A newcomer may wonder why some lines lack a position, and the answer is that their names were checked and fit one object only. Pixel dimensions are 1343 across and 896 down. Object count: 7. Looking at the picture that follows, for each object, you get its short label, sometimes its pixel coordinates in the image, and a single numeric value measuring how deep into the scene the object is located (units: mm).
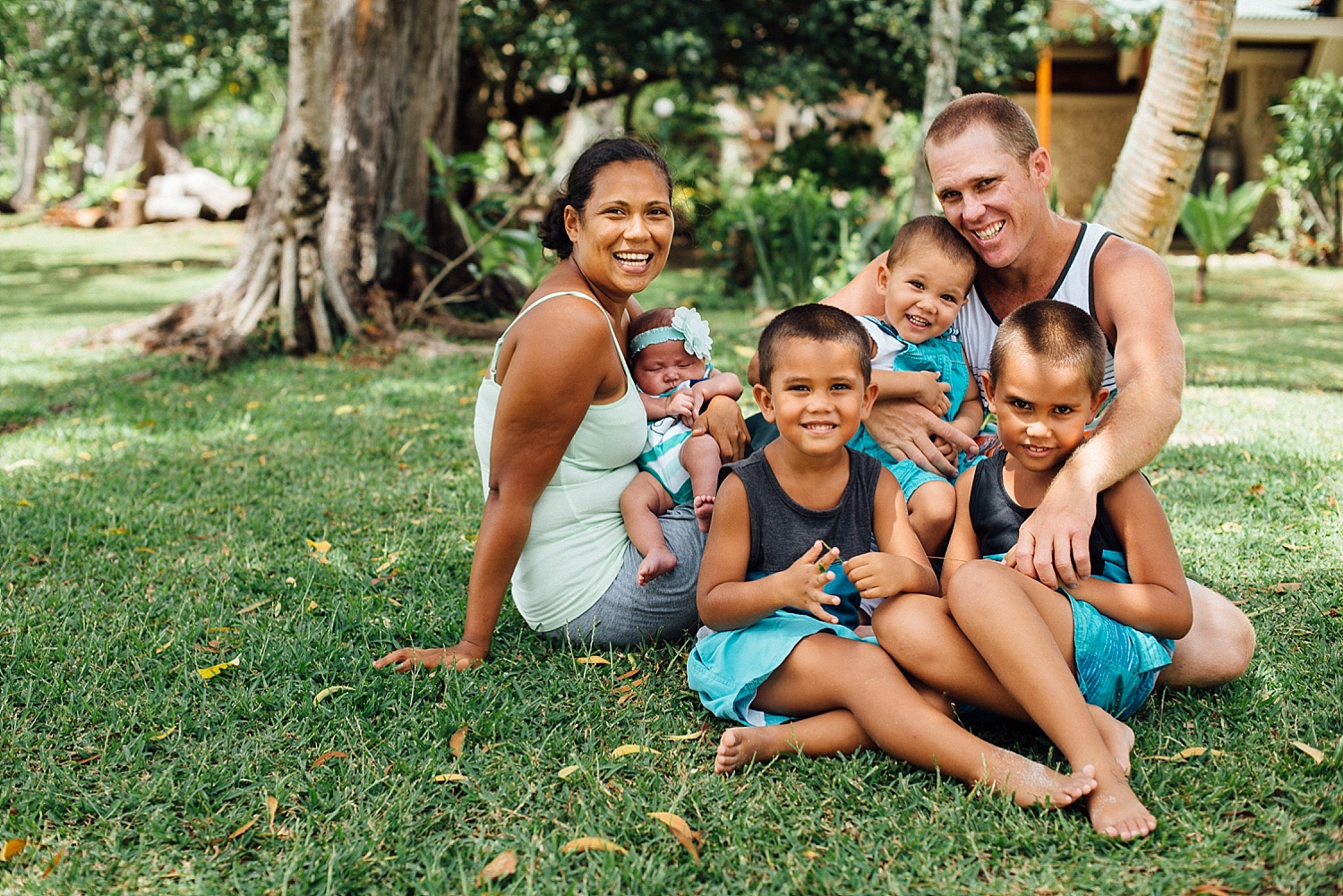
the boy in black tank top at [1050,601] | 2523
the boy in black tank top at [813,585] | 2562
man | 2654
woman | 2920
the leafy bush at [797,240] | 9891
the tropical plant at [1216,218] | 11094
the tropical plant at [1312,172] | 13125
